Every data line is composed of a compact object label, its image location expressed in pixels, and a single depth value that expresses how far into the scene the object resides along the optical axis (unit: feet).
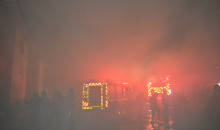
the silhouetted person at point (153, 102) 23.06
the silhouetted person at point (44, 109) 21.43
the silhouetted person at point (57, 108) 24.11
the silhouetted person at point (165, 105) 23.22
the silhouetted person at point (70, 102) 24.55
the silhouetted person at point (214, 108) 14.85
